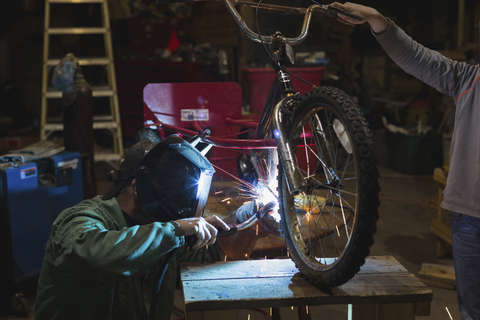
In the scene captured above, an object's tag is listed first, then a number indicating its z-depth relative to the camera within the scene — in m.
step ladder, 4.51
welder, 1.28
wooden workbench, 1.39
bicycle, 1.26
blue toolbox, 2.81
